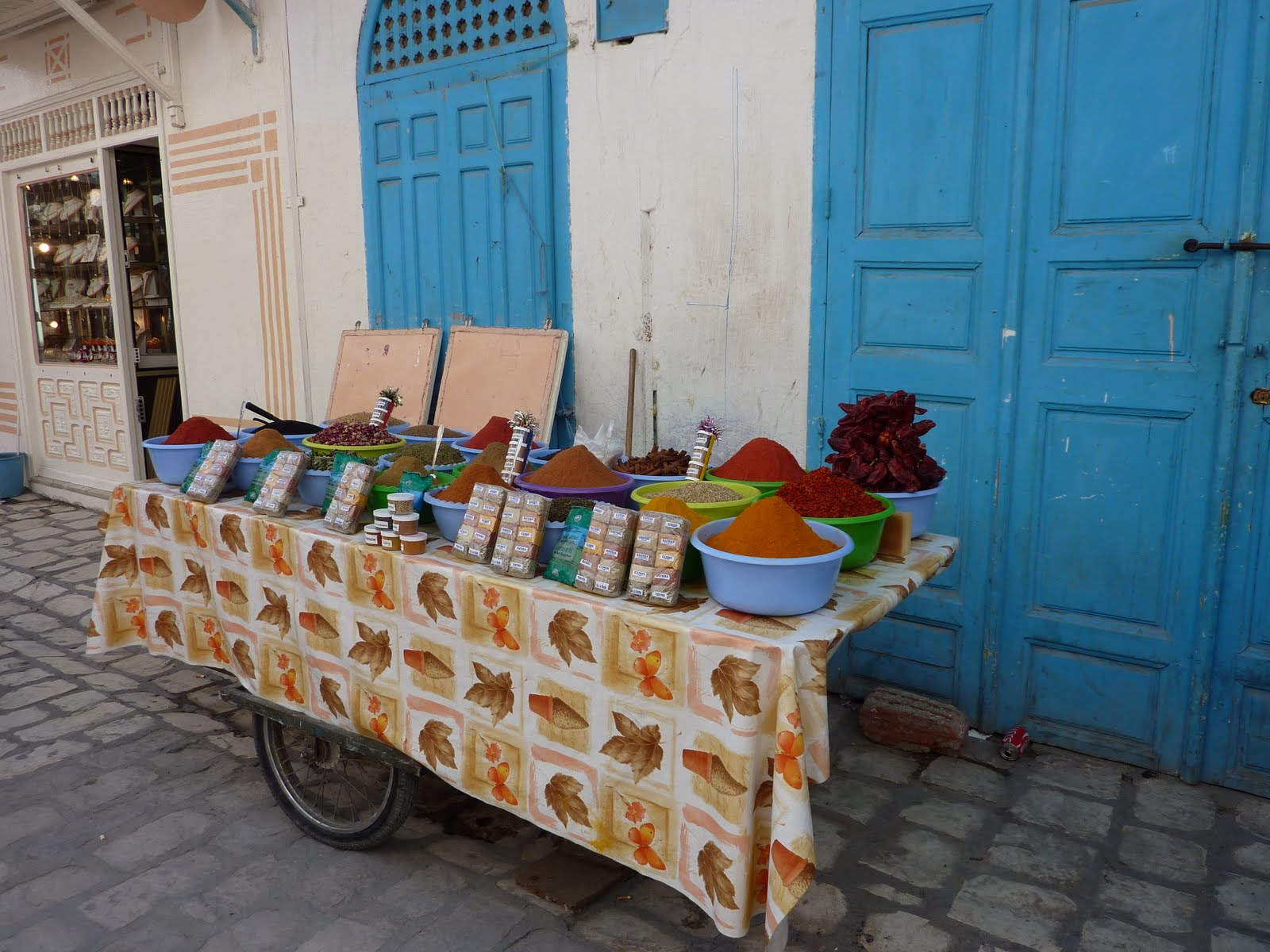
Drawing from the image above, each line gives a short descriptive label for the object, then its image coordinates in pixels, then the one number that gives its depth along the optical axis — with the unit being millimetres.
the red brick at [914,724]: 3357
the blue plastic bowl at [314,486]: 2844
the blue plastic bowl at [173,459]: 3105
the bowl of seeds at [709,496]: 2264
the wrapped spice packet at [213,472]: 2908
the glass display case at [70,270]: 7352
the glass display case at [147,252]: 7613
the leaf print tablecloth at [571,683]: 1790
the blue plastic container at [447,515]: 2395
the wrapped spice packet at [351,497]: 2576
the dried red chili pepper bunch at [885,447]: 2480
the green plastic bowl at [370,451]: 3186
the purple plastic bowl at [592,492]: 2426
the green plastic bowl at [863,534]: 2195
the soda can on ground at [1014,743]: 3322
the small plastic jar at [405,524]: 2375
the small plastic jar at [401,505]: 2404
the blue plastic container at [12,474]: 7922
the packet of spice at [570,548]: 2119
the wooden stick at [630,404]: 4109
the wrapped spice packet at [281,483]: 2756
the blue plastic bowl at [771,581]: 1853
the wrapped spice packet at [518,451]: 2586
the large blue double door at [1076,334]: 2896
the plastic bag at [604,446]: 3152
